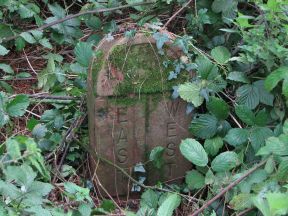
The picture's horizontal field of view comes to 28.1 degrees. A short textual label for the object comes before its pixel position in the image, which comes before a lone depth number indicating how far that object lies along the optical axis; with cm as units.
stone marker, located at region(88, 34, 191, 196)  257
